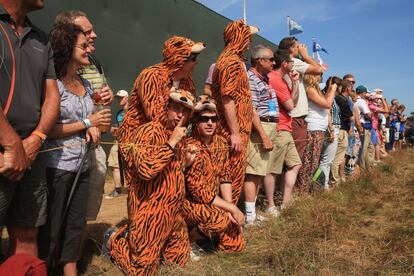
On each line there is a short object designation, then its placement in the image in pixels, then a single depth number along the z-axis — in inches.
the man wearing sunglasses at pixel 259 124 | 133.3
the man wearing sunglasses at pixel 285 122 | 148.8
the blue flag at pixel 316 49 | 392.5
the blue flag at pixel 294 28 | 453.1
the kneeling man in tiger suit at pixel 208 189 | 104.0
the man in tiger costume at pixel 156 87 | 92.9
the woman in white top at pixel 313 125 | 176.2
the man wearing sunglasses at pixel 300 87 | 164.6
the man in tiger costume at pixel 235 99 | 116.8
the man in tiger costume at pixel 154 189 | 84.5
